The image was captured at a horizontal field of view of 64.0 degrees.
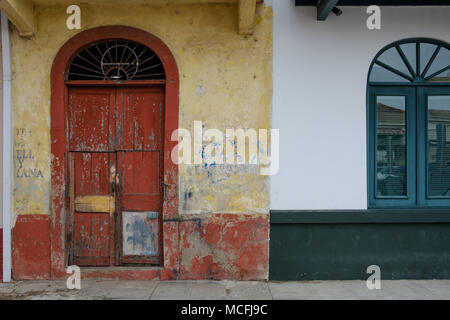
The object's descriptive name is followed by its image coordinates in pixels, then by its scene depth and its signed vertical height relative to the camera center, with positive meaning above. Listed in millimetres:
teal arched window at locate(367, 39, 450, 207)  5168 +490
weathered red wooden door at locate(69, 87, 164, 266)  5234 -263
